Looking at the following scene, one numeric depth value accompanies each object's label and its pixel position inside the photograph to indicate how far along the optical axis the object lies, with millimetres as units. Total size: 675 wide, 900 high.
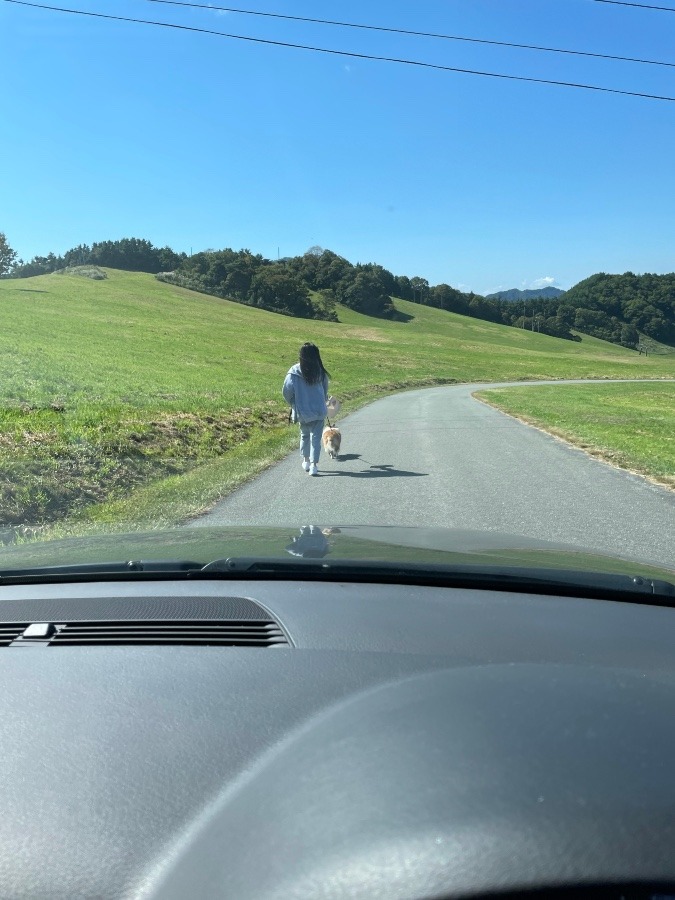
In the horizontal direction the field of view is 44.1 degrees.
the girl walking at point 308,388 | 12039
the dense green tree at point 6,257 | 109812
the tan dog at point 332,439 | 13675
